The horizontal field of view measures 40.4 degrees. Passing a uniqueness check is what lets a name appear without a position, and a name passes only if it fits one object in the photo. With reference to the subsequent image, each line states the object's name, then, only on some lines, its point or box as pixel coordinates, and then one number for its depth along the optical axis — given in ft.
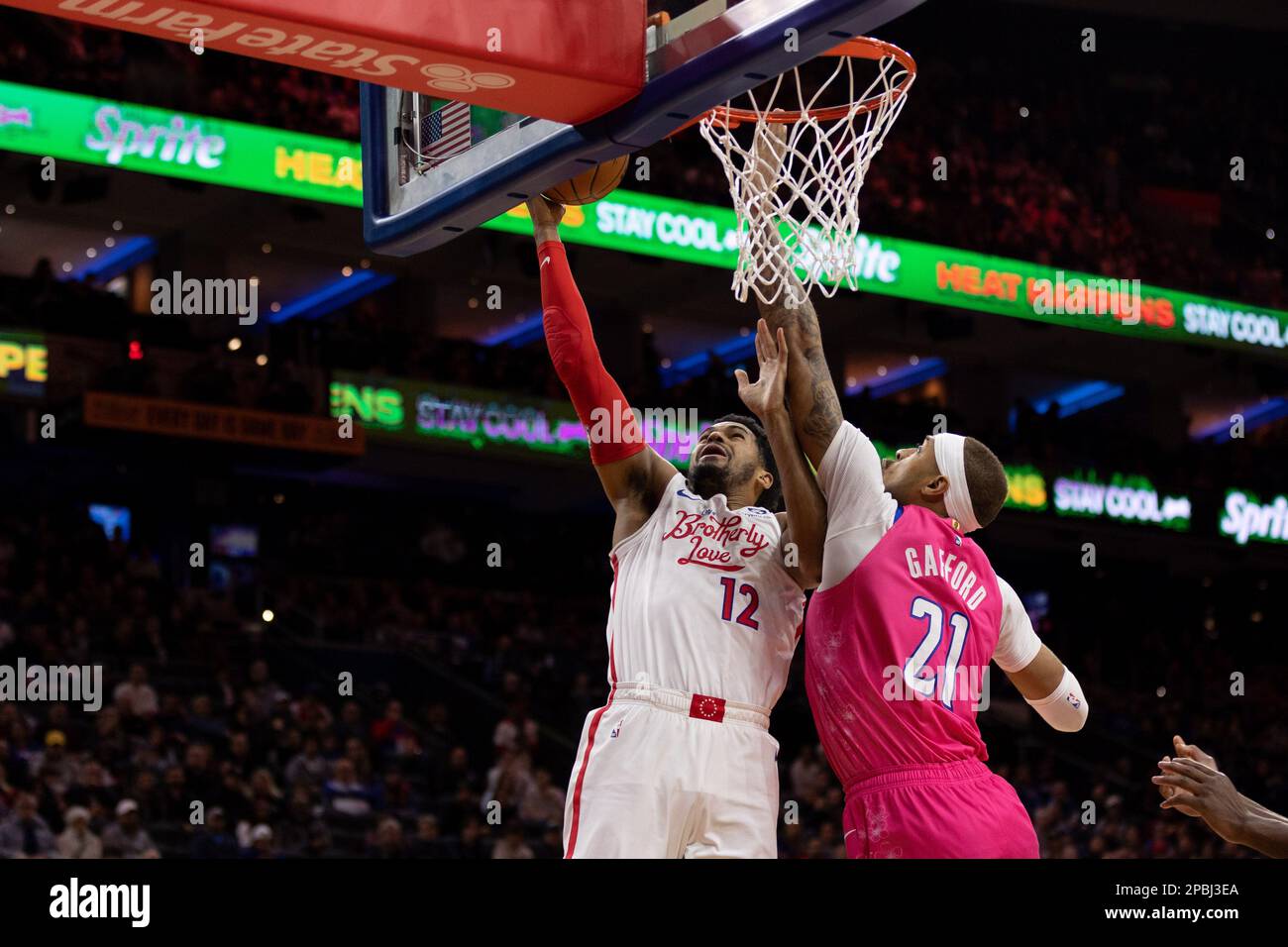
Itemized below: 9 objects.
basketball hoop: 15.43
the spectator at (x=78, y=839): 33.50
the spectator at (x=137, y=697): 40.96
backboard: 12.37
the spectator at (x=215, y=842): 35.35
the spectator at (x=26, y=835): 32.63
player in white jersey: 15.06
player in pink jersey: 14.32
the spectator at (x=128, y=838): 34.22
